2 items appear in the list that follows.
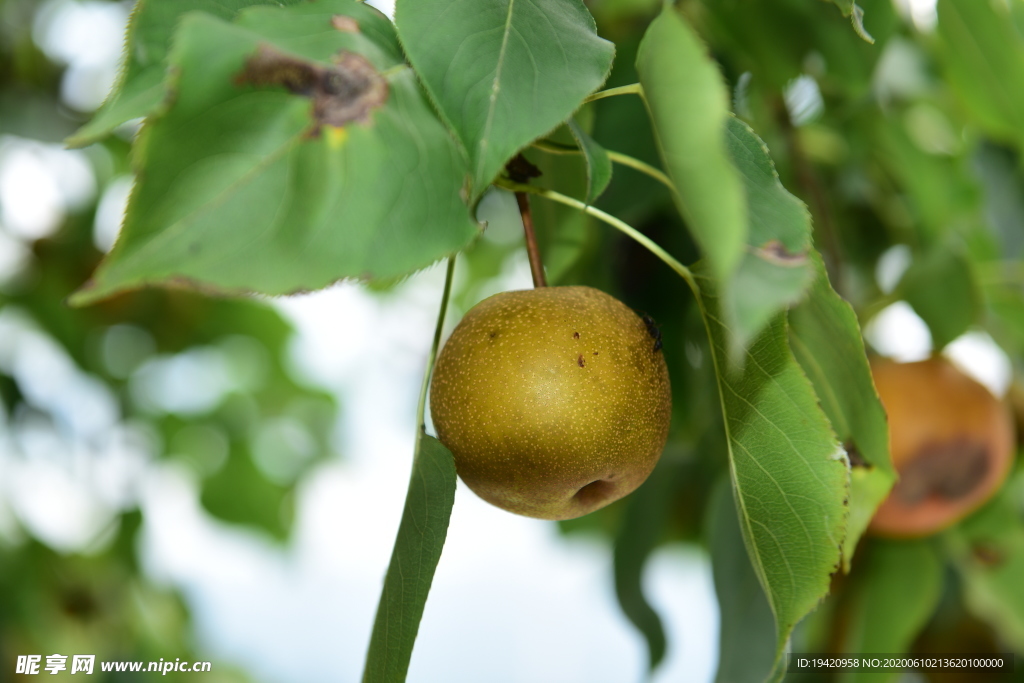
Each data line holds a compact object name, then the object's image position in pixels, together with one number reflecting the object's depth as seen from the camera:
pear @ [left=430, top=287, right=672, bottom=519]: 0.67
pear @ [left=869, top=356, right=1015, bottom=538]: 0.83
